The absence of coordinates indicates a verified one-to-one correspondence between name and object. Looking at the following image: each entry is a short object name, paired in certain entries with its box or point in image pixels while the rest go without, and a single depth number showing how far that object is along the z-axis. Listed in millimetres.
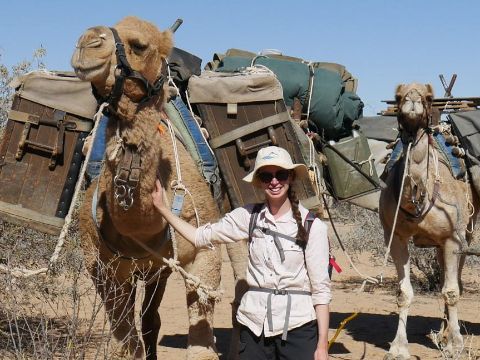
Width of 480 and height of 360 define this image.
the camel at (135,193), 5031
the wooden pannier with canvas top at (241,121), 6629
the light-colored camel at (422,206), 8422
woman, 4551
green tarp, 7605
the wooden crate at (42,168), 6301
